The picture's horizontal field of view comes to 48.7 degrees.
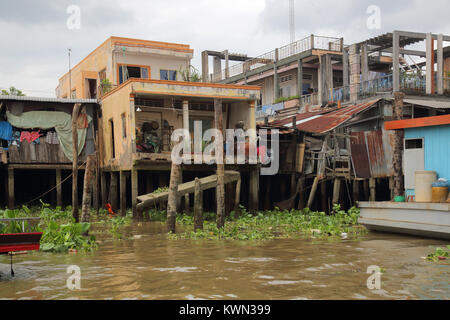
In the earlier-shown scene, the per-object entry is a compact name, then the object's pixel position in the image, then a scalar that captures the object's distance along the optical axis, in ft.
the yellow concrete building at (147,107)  68.23
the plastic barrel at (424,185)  46.91
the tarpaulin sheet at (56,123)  77.05
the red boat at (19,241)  28.40
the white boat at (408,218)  44.01
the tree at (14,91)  112.79
